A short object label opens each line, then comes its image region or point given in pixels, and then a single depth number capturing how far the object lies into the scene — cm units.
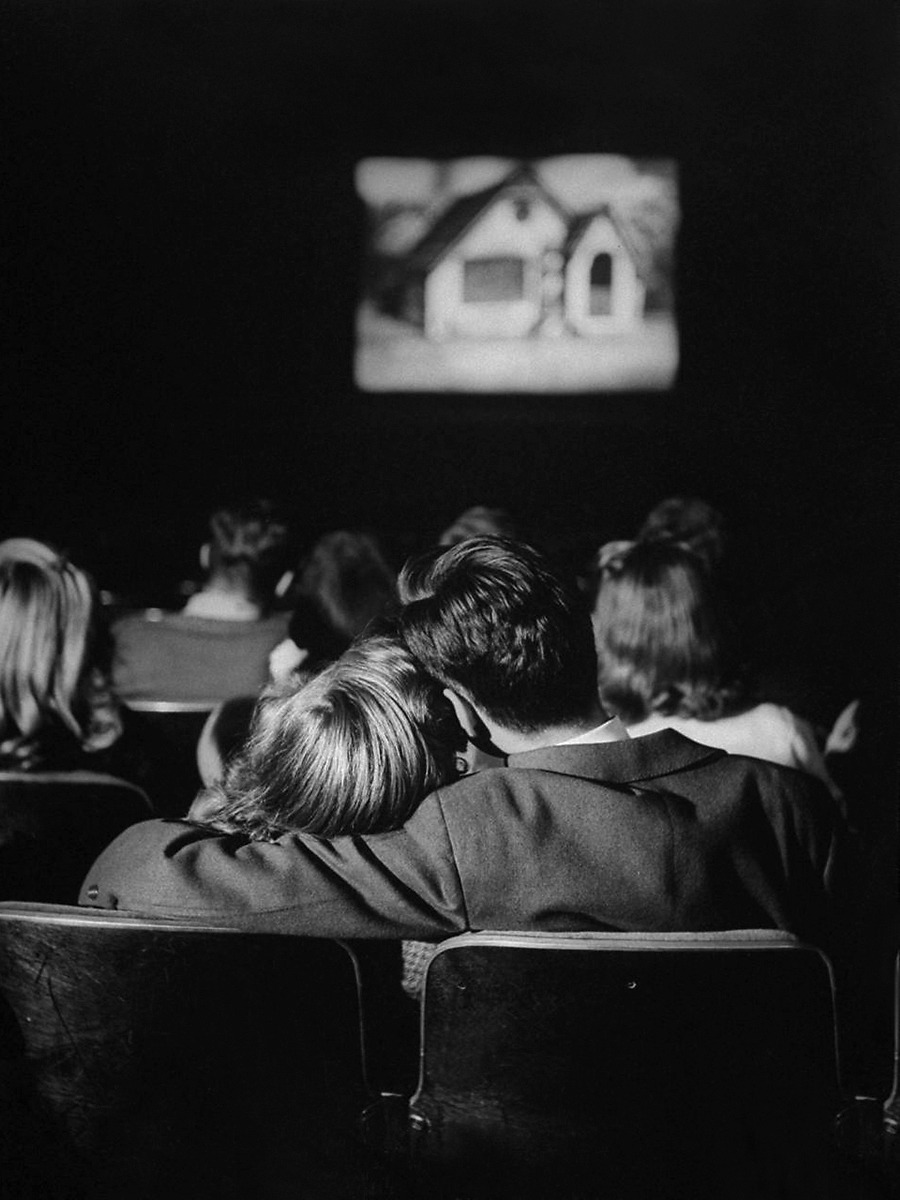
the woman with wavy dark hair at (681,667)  184
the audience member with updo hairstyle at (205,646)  226
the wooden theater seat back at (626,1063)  97
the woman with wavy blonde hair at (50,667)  180
